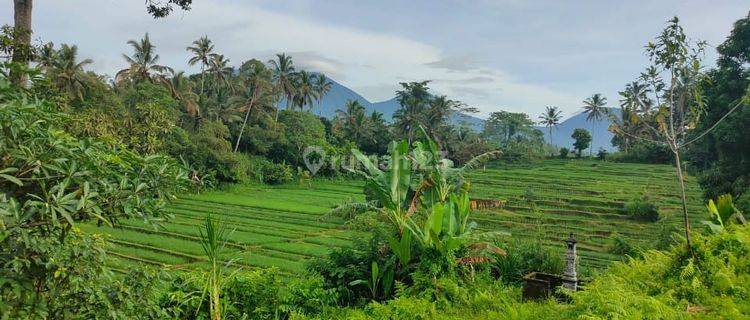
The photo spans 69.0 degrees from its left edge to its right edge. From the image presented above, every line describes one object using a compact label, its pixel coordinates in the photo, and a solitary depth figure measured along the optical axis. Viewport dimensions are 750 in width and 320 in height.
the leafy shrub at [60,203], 2.46
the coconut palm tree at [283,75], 38.88
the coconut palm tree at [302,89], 41.97
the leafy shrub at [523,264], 6.73
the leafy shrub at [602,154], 41.00
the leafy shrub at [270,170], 31.20
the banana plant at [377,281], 5.76
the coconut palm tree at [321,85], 50.50
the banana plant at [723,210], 6.23
